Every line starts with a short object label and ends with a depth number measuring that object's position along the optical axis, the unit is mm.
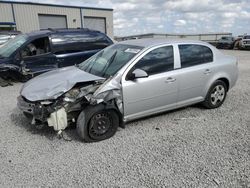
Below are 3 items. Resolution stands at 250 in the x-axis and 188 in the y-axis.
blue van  6734
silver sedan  3338
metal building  19828
